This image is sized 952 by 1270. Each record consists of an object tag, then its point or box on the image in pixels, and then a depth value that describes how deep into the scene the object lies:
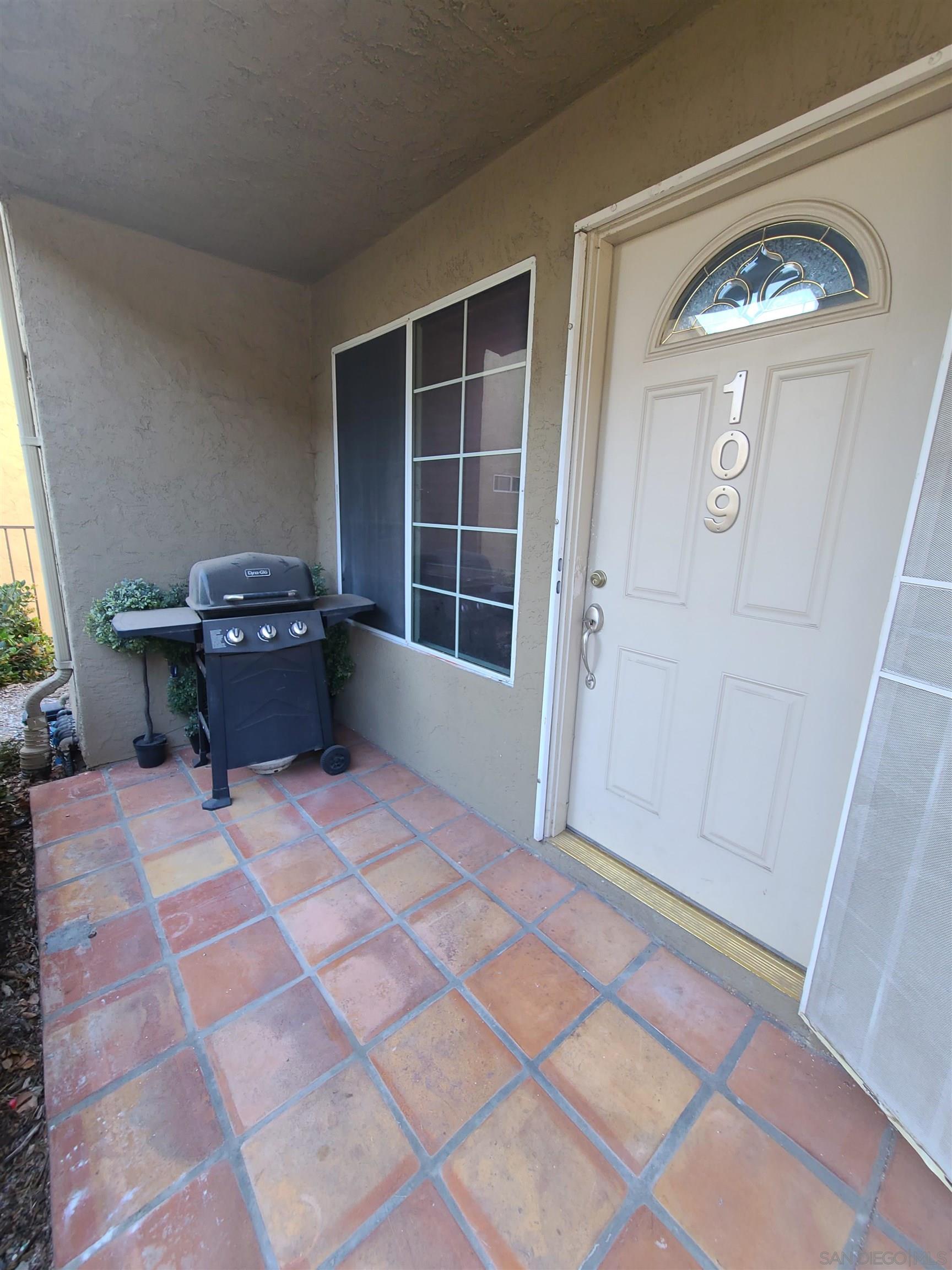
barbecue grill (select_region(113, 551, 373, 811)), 2.33
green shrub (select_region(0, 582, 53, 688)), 4.04
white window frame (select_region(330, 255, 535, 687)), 1.94
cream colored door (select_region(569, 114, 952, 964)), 1.25
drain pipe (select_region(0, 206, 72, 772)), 2.42
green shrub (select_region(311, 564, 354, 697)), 3.12
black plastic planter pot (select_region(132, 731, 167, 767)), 2.76
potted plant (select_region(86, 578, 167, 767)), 2.62
